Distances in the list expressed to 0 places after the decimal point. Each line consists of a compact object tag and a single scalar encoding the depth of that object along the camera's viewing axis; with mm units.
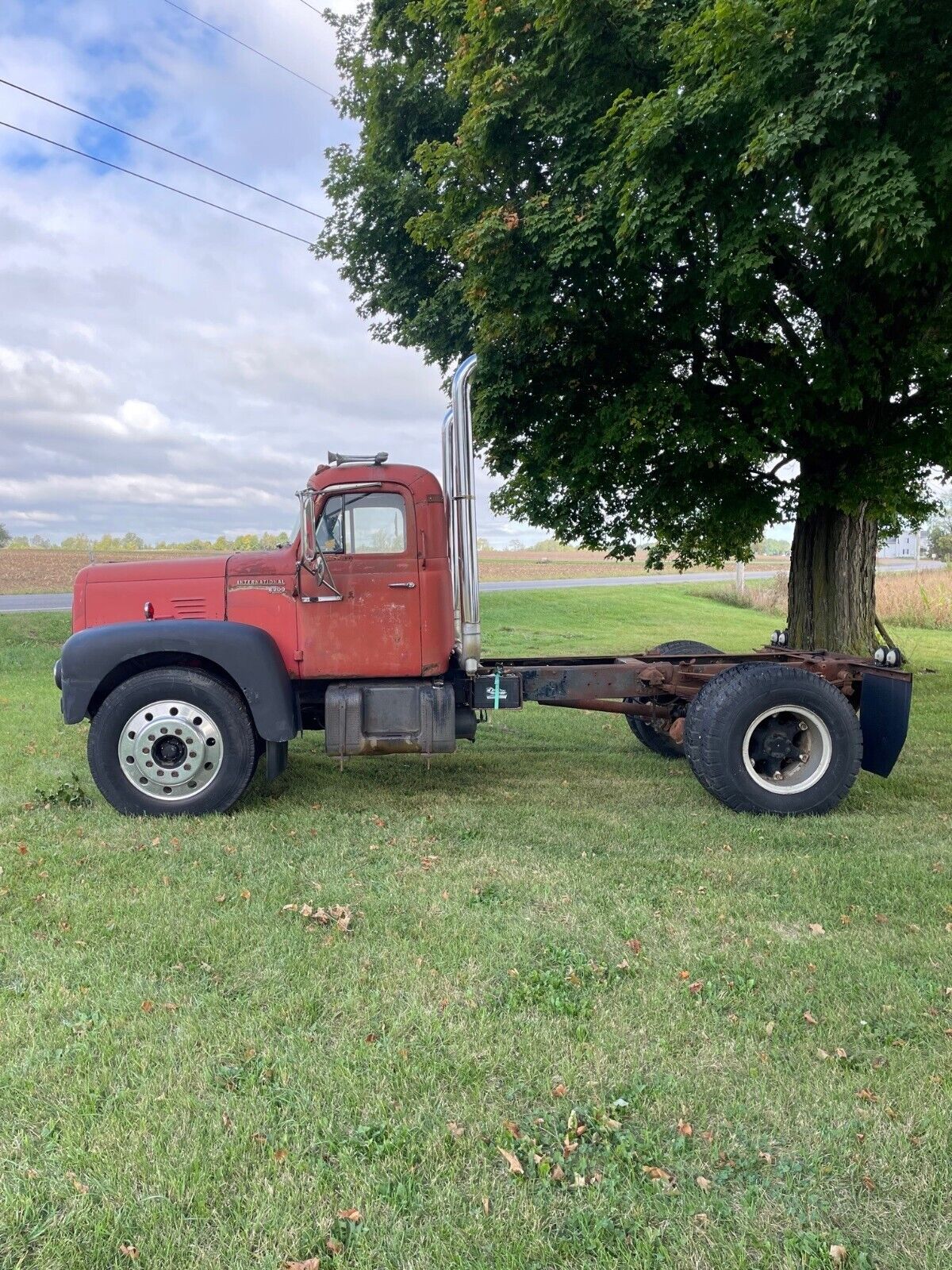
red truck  5777
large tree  6352
